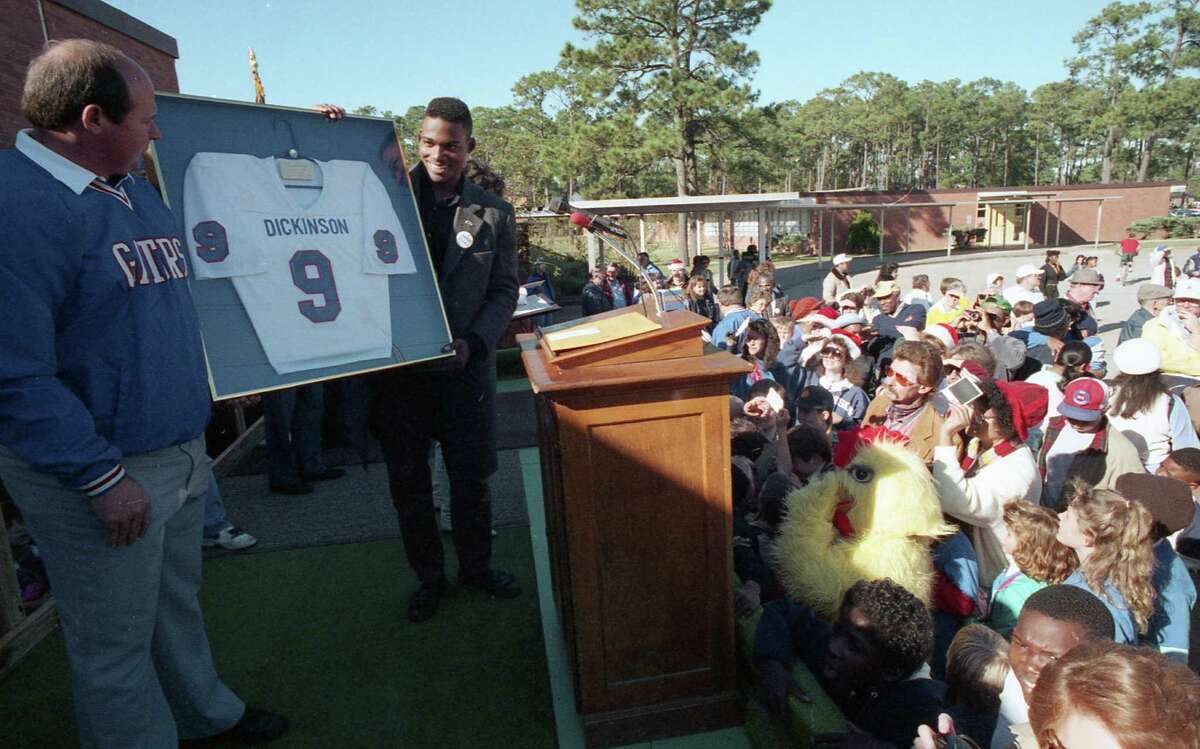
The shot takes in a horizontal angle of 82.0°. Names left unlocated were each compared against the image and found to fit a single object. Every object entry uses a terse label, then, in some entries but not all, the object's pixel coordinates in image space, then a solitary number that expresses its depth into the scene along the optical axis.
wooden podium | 1.95
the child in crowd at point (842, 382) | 4.29
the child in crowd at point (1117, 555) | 2.15
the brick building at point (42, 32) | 7.08
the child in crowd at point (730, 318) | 5.78
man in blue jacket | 1.58
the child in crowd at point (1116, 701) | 1.07
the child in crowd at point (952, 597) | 2.29
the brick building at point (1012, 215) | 35.41
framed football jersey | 2.21
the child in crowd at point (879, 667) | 1.78
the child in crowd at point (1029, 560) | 2.34
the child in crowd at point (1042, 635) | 1.66
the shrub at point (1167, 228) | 33.41
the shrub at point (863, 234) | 34.03
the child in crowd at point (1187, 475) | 3.13
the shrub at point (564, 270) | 18.97
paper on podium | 2.00
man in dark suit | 2.78
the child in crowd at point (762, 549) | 2.40
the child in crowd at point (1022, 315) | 6.61
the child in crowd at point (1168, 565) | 2.29
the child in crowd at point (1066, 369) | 4.56
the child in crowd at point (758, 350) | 4.66
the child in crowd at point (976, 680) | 1.90
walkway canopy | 13.36
